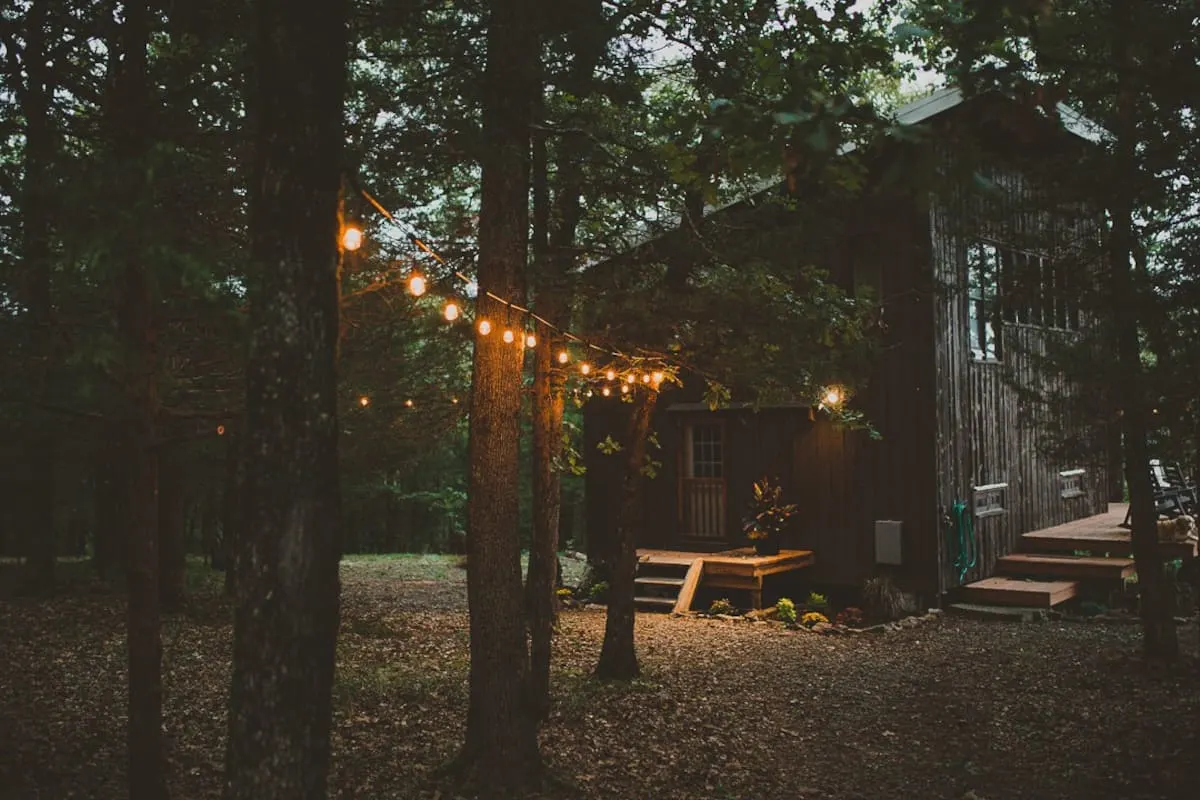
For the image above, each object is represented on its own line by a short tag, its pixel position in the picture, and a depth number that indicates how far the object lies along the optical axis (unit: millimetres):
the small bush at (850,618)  14297
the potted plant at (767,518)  15508
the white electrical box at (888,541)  14797
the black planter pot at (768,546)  15539
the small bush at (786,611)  14578
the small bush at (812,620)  14289
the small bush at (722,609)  15242
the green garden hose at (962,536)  14812
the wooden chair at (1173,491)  17016
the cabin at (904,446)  14734
